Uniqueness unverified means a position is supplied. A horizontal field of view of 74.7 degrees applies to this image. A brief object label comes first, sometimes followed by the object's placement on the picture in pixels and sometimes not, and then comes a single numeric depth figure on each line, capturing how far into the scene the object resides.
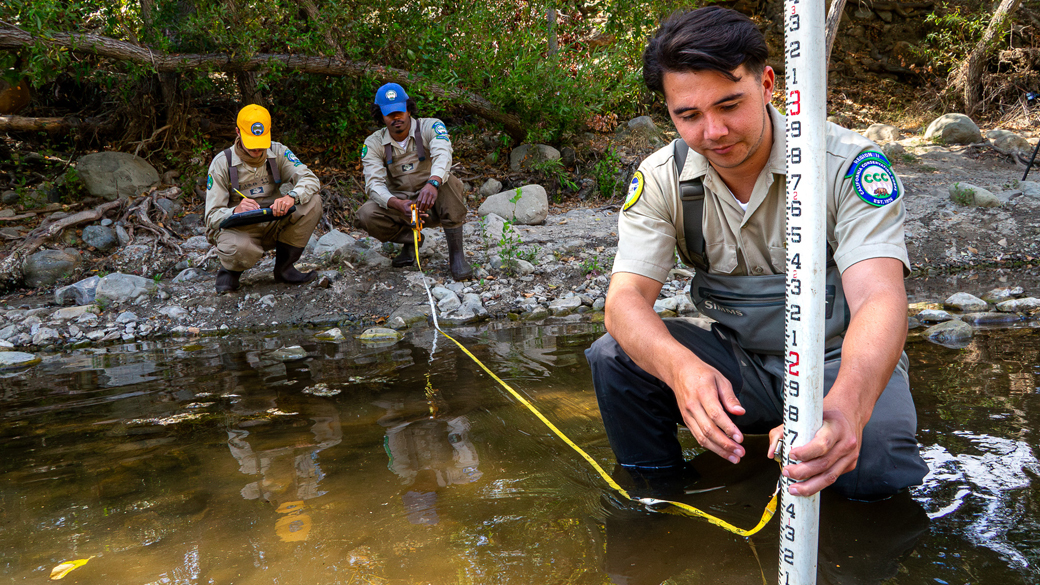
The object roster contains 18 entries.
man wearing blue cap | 5.29
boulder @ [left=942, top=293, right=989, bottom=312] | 4.01
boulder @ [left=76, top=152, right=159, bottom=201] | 6.94
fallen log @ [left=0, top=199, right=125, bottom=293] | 5.64
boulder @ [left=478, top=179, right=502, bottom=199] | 7.46
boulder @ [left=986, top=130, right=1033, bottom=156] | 7.73
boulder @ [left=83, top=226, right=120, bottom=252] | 6.29
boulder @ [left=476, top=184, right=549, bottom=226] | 6.56
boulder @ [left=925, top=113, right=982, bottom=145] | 8.05
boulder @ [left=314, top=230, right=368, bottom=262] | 5.65
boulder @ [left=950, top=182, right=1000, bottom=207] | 5.95
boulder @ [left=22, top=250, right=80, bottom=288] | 5.68
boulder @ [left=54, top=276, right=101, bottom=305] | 5.25
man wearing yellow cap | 4.96
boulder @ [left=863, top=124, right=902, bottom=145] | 8.31
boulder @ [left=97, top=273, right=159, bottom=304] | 5.19
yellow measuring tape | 1.63
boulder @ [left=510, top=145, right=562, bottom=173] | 7.80
